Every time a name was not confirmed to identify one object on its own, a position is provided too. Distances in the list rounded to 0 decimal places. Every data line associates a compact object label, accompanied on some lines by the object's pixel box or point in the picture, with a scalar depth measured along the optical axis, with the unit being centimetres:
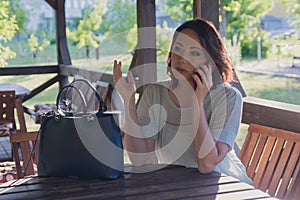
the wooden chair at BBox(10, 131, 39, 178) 202
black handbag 147
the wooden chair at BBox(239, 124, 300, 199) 197
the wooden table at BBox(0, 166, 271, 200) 139
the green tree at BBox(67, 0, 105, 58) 1012
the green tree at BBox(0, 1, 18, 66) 570
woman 163
